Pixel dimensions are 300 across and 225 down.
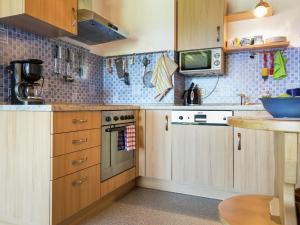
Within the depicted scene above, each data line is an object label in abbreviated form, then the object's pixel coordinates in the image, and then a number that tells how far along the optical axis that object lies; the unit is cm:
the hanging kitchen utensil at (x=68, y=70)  258
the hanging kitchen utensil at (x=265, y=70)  262
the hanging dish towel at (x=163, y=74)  281
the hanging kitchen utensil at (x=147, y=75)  301
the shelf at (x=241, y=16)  264
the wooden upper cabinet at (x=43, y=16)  177
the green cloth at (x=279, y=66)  256
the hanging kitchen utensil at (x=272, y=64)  261
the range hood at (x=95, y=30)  223
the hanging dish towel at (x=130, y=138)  234
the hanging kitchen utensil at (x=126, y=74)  314
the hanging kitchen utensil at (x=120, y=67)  318
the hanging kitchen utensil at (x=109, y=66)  324
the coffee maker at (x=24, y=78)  186
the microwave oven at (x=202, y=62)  261
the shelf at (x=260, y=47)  247
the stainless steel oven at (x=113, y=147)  207
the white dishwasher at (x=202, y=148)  221
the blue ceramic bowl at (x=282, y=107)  86
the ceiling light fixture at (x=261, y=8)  243
